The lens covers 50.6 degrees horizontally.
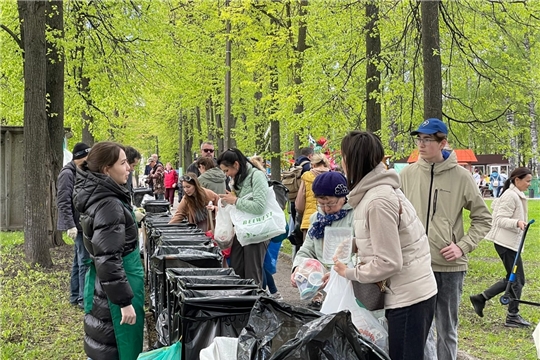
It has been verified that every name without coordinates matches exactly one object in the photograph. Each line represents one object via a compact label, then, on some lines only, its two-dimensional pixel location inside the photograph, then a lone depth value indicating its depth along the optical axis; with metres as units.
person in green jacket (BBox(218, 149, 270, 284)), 5.86
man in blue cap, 4.16
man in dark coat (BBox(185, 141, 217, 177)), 9.51
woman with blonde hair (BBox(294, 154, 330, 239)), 7.97
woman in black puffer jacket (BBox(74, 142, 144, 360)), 3.65
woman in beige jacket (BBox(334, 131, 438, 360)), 2.96
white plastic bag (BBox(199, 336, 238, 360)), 2.86
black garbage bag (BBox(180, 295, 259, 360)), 3.21
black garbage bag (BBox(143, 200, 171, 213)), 10.16
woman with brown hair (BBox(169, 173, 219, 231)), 7.02
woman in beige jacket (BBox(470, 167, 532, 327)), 6.81
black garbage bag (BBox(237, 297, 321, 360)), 2.60
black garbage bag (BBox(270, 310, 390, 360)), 2.41
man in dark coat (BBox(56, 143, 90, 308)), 6.95
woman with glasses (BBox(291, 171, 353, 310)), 4.30
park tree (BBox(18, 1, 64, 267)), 8.89
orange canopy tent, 37.03
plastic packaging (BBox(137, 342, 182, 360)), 3.18
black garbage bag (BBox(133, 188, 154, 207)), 12.22
